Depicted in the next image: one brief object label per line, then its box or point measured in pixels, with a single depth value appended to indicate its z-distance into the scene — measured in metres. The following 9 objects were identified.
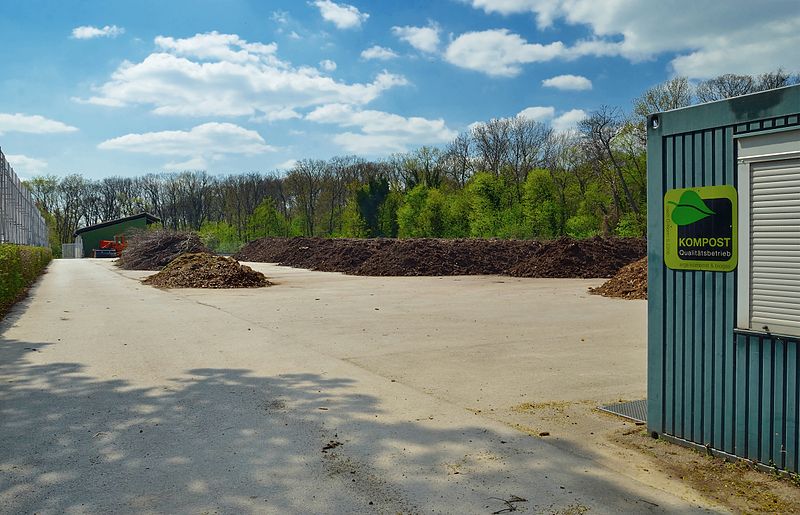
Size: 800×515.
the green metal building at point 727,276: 3.92
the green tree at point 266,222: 71.06
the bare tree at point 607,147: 44.77
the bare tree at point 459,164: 63.62
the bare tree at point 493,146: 59.31
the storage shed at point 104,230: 71.00
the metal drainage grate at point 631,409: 5.43
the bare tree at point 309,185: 76.31
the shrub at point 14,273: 13.60
